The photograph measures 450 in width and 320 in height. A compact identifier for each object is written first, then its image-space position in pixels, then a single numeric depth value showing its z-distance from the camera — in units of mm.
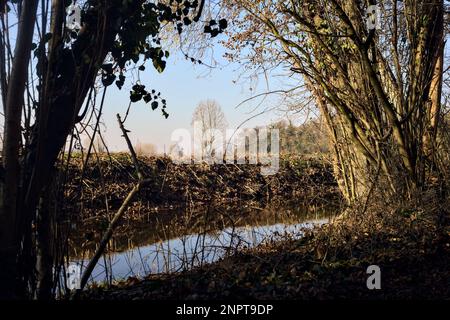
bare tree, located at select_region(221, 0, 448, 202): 6785
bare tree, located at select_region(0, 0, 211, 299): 3281
